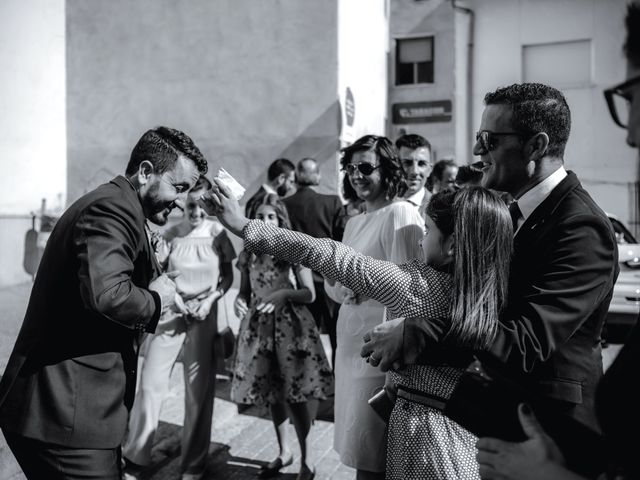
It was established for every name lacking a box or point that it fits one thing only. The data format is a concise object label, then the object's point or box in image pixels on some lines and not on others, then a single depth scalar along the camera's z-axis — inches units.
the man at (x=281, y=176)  255.7
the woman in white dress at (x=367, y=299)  125.6
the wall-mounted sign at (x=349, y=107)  371.0
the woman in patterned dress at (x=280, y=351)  178.2
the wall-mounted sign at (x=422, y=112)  840.3
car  306.7
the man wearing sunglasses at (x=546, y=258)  75.6
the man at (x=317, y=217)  227.5
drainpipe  875.4
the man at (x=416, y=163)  204.7
